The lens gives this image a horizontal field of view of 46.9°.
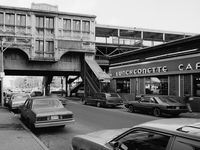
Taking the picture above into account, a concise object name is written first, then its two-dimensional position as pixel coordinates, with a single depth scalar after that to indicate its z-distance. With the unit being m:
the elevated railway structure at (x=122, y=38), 37.47
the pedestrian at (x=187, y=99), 18.53
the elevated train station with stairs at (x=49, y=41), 30.78
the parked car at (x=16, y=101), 17.80
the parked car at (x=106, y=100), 21.91
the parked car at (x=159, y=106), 15.12
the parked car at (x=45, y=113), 9.48
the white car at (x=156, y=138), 2.72
